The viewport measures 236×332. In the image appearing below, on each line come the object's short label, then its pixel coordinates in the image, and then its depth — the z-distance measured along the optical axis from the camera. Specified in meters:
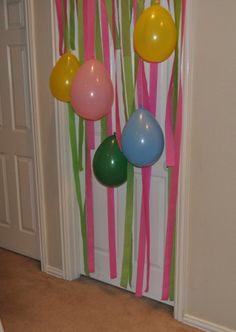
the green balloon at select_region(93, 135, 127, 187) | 2.10
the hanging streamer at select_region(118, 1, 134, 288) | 2.15
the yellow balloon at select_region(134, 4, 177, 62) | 1.78
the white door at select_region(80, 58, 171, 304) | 2.25
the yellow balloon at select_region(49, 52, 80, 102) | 2.17
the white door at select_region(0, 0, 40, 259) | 2.77
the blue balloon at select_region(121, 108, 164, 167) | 1.92
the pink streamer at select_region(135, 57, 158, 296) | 2.13
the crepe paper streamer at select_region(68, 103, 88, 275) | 2.49
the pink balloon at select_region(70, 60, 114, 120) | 2.00
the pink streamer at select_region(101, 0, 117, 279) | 2.28
